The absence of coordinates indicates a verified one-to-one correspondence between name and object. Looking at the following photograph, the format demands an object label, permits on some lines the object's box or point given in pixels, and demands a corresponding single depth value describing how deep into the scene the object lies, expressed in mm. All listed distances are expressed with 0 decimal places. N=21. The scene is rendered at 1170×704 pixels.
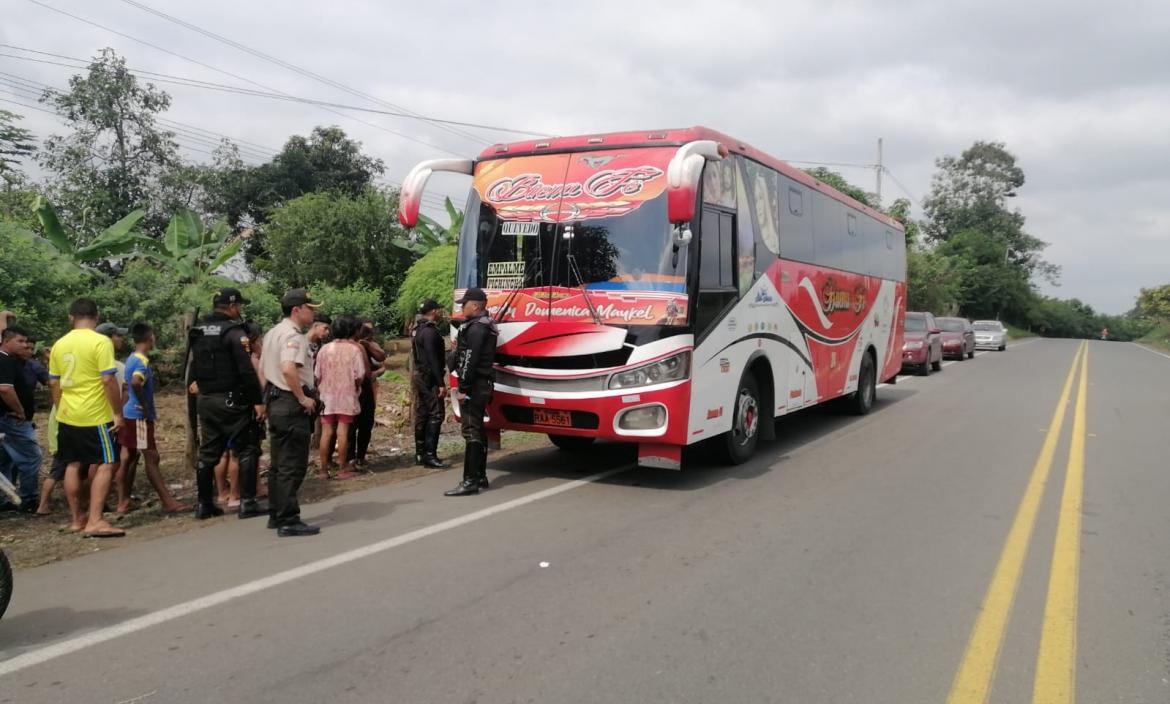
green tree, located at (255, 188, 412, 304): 23219
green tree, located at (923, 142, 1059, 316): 65062
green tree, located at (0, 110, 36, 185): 17500
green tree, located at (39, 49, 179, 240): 22578
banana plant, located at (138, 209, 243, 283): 15656
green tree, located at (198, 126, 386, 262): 31250
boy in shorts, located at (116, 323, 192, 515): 6547
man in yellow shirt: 5750
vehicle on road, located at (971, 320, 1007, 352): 36469
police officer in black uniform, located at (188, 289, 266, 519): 6324
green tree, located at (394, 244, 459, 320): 18438
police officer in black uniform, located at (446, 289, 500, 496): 6969
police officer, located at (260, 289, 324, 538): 5867
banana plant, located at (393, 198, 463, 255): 21578
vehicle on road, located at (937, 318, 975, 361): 27344
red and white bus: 6945
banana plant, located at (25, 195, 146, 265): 13578
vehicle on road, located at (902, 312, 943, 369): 20562
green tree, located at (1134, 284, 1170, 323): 62344
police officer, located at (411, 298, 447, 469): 8508
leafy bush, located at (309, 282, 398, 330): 18422
